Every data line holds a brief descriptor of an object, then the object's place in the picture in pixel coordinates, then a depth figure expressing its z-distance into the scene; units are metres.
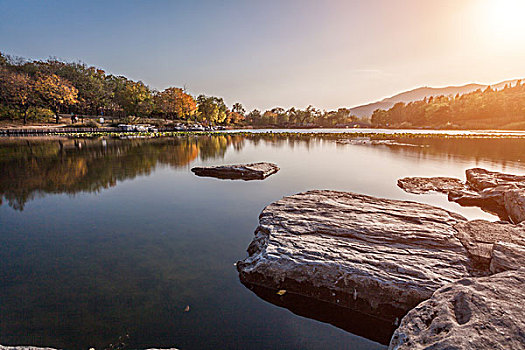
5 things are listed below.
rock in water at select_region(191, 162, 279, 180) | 15.69
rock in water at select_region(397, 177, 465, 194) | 12.54
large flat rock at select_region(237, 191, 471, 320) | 4.26
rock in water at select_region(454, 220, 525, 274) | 3.92
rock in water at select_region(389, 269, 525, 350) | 2.28
